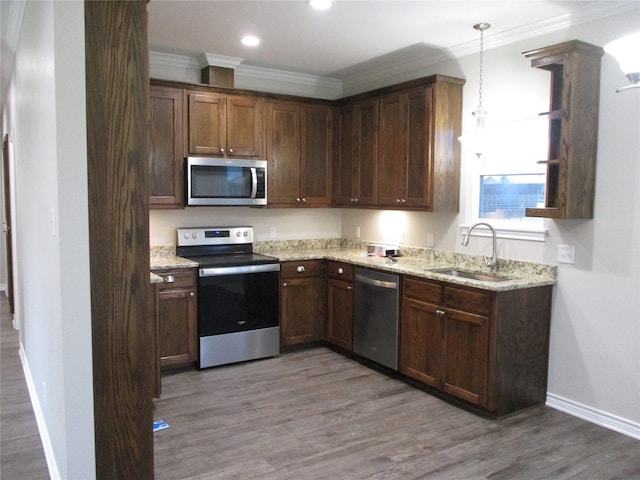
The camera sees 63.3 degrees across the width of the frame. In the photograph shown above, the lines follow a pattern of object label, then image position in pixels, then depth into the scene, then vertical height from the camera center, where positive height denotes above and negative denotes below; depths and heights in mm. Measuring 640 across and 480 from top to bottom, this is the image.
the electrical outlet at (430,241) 4555 -291
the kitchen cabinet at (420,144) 4121 +529
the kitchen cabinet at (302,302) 4770 -890
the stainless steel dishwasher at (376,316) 4125 -903
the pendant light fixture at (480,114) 3566 +682
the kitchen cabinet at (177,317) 4145 -909
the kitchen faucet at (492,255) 3916 -350
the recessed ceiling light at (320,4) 3277 +1298
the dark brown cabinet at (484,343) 3371 -920
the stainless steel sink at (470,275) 3863 -513
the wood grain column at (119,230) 2057 -106
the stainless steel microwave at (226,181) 4477 +216
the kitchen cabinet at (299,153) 4949 +522
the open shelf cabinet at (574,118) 3217 +579
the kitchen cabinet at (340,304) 4664 -899
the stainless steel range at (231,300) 4328 -816
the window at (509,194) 3781 +111
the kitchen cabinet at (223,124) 4500 +724
